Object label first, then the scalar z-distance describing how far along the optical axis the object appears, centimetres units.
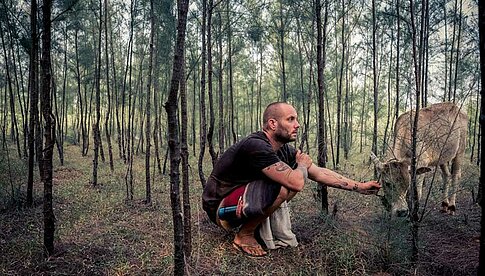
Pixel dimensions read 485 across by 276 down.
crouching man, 309
